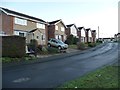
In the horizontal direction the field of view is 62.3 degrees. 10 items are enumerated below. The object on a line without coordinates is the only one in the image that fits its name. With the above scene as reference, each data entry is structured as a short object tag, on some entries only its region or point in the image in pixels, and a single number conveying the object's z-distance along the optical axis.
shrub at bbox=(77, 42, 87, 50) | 20.23
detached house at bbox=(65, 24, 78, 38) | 29.60
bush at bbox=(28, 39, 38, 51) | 13.31
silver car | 18.53
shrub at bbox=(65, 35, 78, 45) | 24.87
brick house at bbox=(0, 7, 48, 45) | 17.14
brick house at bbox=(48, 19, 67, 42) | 25.03
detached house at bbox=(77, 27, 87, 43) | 33.83
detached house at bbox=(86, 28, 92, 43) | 38.18
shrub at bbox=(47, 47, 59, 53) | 15.18
